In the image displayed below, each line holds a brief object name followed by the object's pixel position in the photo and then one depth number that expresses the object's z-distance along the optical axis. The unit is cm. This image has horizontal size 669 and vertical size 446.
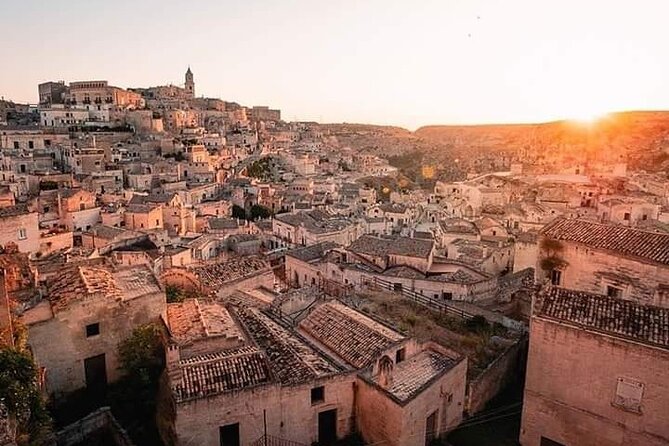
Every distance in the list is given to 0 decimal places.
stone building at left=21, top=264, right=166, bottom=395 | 1307
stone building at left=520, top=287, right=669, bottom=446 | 1226
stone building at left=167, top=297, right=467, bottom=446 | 1164
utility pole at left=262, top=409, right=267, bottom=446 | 1198
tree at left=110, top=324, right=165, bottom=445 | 1313
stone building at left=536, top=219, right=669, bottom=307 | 1482
